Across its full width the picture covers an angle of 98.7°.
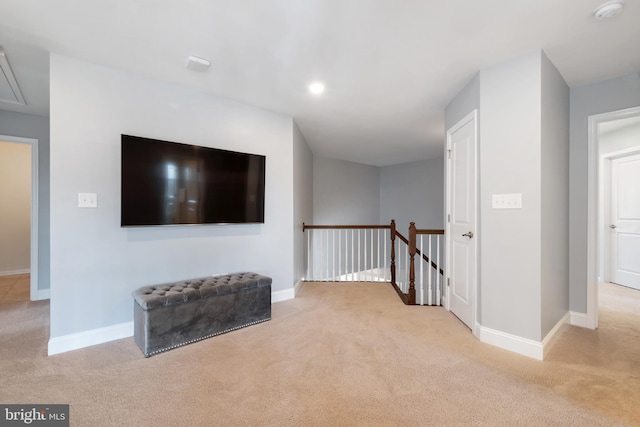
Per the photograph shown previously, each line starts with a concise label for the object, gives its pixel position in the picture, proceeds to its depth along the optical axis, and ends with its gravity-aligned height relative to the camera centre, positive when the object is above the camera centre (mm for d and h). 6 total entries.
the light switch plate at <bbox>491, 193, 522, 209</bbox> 2213 +98
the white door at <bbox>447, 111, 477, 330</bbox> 2590 -68
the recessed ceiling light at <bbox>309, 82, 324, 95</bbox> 2717 +1276
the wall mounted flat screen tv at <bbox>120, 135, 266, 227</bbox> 2445 +292
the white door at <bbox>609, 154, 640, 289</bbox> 3984 -130
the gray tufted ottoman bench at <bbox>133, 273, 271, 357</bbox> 2158 -838
